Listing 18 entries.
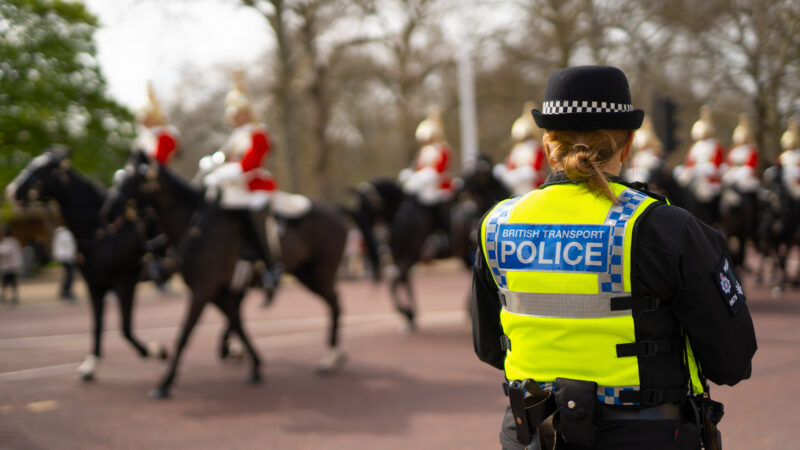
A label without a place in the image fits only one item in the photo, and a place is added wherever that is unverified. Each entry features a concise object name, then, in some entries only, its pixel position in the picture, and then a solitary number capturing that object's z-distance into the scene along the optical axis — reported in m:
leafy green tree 5.21
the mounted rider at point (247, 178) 6.85
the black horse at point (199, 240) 6.58
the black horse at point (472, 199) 9.84
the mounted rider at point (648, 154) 9.84
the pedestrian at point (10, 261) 14.22
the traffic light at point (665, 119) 11.06
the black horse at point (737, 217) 11.40
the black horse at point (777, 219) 11.65
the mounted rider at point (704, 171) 10.93
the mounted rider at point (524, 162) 10.05
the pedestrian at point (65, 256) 14.93
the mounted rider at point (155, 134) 7.06
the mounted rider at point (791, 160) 11.74
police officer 1.81
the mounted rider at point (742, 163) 11.96
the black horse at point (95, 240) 7.13
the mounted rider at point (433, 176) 10.33
